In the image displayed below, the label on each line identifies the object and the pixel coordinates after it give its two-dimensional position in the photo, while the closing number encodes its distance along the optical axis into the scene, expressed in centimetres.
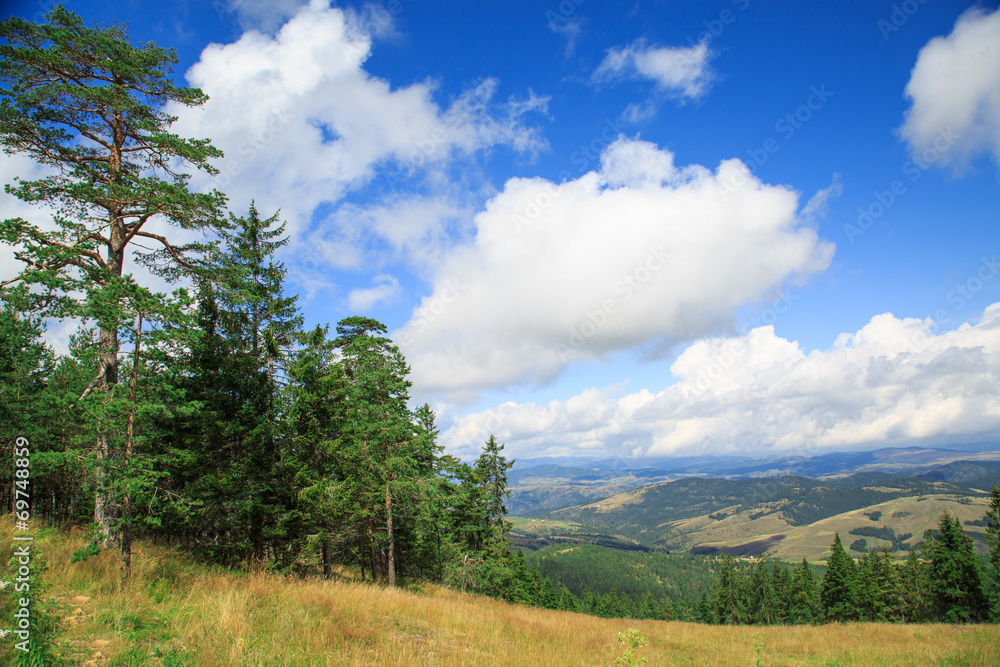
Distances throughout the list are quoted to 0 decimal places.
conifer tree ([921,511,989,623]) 3931
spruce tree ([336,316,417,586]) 1900
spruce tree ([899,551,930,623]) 4591
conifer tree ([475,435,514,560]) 3159
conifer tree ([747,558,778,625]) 6019
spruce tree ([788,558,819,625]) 5526
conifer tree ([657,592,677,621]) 8272
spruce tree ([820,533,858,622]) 4769
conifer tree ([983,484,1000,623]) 3700
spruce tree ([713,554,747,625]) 6109
